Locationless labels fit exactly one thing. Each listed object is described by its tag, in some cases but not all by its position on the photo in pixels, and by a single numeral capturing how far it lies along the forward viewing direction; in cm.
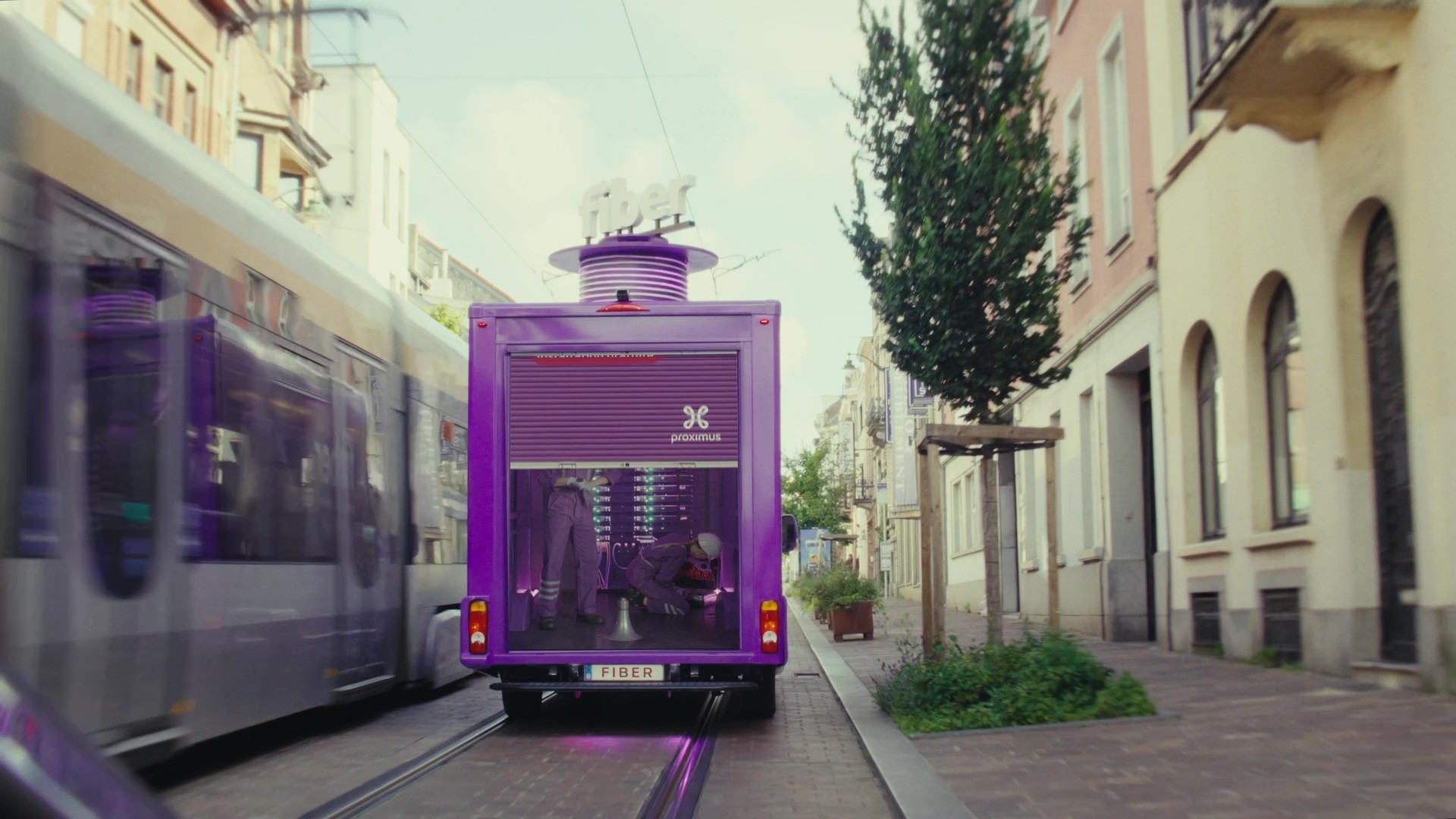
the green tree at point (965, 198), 1134
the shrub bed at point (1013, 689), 938
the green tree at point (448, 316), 4634
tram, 589
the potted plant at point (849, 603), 2178
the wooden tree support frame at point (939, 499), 1091
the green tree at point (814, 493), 7200
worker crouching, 1142
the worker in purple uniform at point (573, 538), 1061
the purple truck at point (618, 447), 997
